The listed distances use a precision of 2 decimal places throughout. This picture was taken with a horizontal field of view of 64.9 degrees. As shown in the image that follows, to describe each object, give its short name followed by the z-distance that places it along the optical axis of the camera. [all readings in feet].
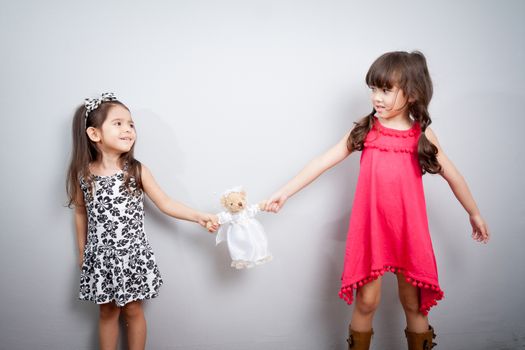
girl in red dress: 4.82
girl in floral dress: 5.08
